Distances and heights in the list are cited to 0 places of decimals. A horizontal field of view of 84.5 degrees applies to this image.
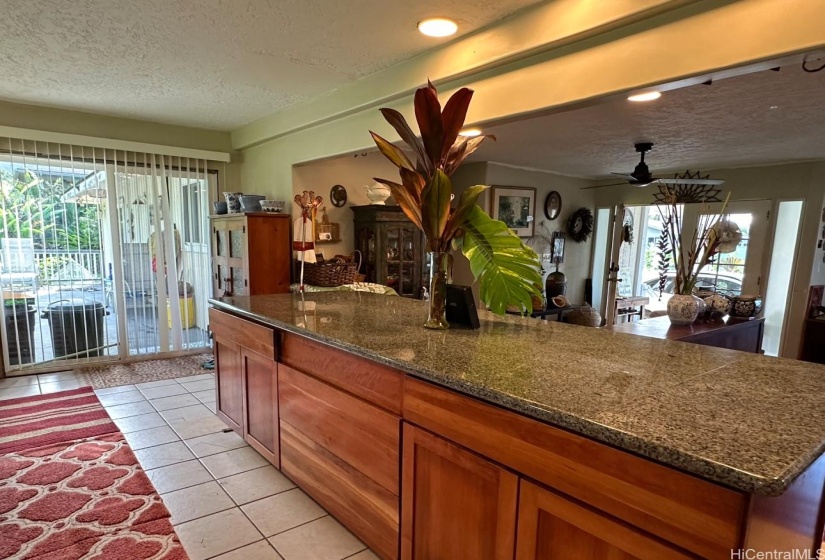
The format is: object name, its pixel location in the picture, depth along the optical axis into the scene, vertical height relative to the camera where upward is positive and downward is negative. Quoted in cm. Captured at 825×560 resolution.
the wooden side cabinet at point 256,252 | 396 -30
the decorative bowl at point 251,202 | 404 +15
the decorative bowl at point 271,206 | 403 +12
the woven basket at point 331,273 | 389 -45
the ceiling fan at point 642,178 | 365 +42
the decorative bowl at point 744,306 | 372 -61
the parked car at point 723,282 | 558 -64
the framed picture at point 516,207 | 557 +23
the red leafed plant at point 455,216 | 167 +3
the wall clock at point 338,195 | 433 +24
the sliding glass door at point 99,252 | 393 -35
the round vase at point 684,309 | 330 -57
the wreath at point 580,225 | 650 +4
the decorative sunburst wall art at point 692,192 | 453 +41
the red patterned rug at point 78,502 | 188 -137
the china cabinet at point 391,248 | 415 -24
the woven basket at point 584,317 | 461 -91
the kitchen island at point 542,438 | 85 -51
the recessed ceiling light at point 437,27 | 217 +96
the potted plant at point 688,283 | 322 -39
